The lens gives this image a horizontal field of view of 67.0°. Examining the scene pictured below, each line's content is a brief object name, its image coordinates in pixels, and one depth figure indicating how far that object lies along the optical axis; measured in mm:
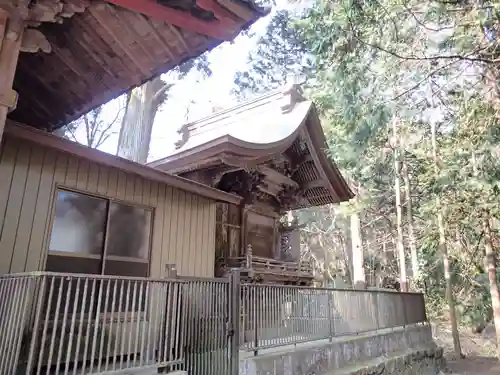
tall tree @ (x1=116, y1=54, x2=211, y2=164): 15758
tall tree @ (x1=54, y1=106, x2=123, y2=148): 20688
